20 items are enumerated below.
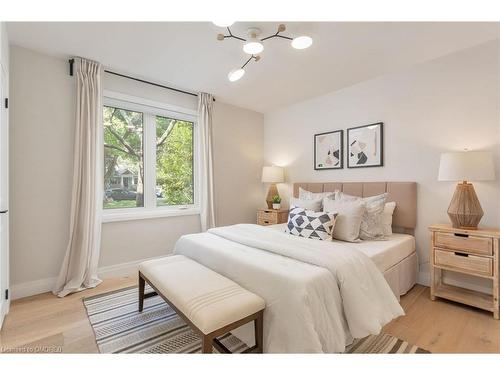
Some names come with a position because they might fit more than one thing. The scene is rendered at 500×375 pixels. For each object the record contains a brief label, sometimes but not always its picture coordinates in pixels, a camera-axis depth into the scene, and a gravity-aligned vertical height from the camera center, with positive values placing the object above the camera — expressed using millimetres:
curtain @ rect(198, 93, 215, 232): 3566 +317
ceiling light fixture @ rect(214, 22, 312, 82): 1887 +1120
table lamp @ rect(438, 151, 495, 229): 2111 +48
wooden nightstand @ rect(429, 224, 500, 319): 2023 -654
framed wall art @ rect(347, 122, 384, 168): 3002 +472
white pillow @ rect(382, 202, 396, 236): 2637 -372
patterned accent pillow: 2350 -394
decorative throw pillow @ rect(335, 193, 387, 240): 2490 -382
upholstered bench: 1329 -684
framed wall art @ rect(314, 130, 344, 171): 3371 +472
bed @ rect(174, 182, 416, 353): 1395 -639
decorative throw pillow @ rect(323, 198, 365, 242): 2402 -362
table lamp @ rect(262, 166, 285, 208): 3949 +133
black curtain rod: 2611 +1311
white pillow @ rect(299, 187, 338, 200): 2973 -135
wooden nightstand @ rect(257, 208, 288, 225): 3807 -498
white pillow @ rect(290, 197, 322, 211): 2800 -227
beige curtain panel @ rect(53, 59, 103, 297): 2564 -28
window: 3059 +357
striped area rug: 1663 -1087
